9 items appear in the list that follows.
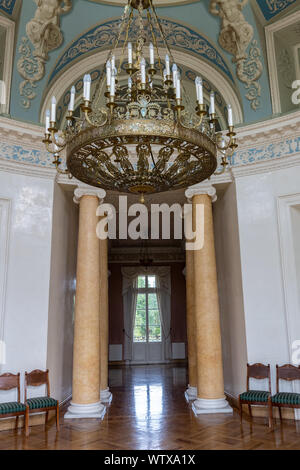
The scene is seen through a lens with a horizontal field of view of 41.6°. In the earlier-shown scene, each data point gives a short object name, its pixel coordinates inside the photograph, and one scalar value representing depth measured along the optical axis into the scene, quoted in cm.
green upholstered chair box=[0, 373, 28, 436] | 610
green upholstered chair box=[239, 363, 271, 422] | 662
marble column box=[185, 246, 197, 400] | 905
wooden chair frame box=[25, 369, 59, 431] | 688
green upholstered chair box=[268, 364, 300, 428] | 635
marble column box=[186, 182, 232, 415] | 751
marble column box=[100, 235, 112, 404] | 895
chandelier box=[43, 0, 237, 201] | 354
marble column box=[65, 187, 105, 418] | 731
